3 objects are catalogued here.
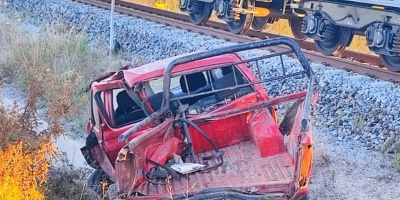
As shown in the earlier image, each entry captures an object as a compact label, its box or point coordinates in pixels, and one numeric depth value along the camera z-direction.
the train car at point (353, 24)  10.91
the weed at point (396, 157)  7.59
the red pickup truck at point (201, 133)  6.03
